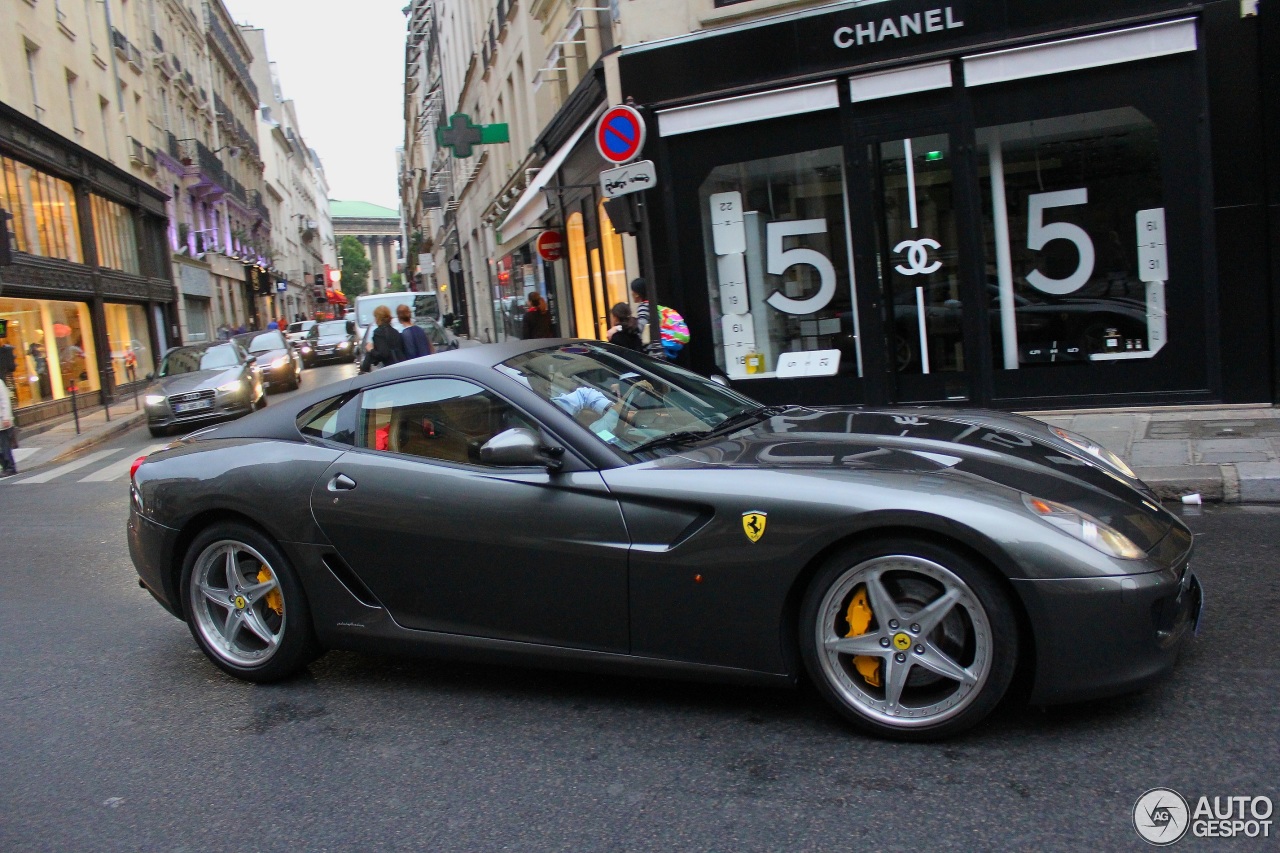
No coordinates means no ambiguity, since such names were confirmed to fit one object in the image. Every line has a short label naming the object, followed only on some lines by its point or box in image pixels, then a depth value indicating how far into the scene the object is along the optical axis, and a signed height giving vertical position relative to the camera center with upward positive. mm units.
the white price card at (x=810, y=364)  11531 -706
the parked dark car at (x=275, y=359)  23516 -203
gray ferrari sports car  3213 -763
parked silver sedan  17297 -523
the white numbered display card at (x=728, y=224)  11945 +922
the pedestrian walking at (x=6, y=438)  13000 -773
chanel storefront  9336 +808
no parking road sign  9148 +1575
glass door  10609 +235
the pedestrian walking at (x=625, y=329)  10516 -118
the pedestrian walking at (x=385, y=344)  13539 -57
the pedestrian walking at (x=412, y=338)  13343 -20
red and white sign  20047 +1460
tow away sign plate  8898 +1139
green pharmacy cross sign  24141 +4421
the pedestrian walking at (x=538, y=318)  16500 +104
